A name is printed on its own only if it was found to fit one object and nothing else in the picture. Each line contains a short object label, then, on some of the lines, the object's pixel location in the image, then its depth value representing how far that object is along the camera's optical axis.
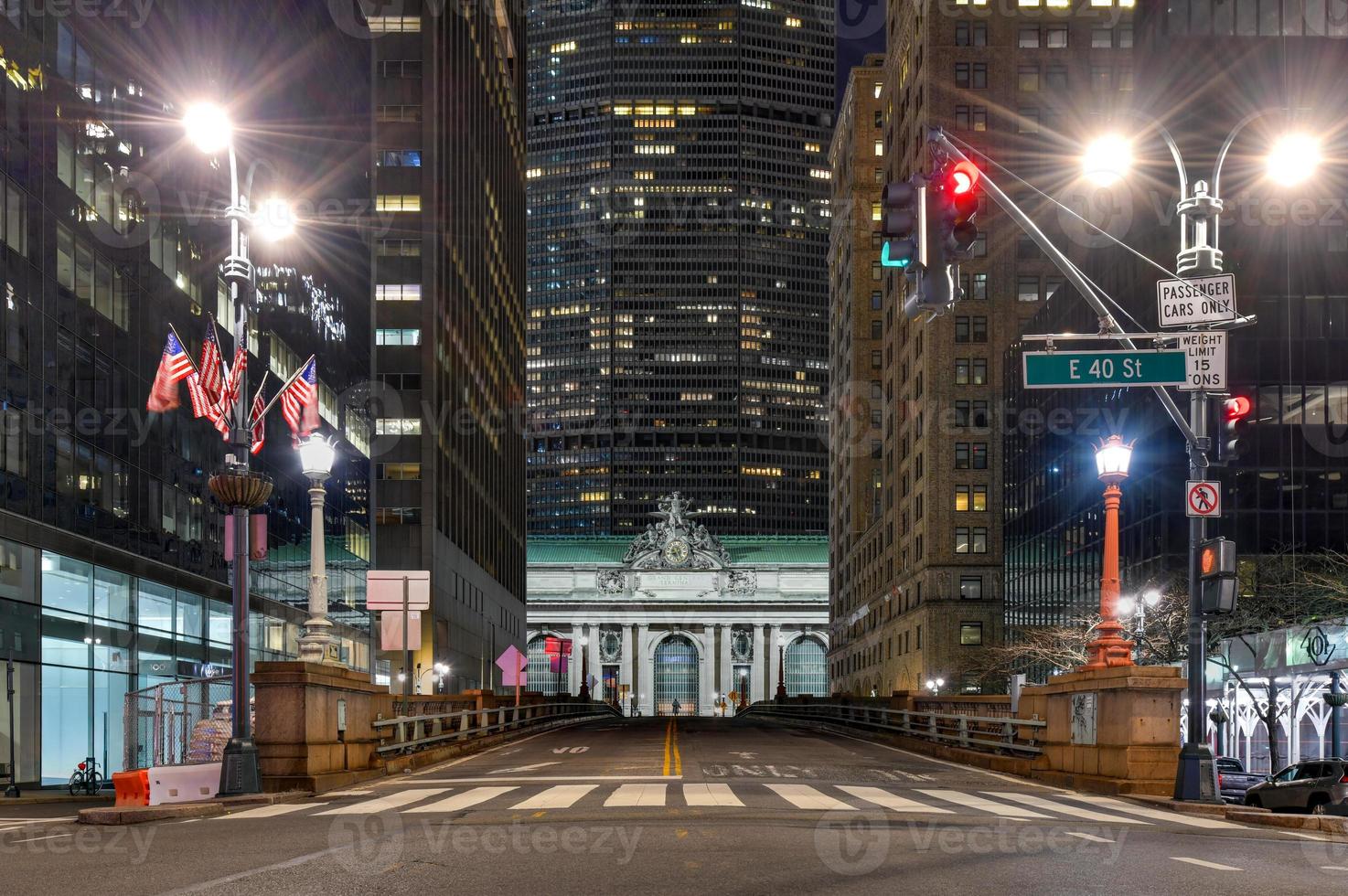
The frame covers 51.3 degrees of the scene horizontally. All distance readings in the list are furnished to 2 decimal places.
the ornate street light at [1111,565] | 24.69
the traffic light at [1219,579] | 20.62
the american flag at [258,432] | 25.16
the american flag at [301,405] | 27.17
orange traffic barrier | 20.05
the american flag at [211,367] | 23.78
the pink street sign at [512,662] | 53.94
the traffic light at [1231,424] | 21.72
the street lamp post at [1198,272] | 20.28
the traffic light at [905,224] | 15.19
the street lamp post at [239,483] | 21.50
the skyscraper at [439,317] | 84.38
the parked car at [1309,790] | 23.56
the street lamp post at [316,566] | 24.81
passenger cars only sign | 21.19
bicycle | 31.89
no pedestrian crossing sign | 21.84
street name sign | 19.22
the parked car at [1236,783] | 31.01
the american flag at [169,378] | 24.41
